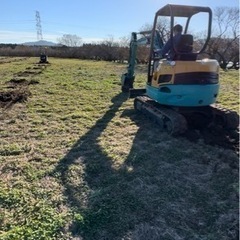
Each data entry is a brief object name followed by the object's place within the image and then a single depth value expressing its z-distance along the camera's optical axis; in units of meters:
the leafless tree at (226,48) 17.80
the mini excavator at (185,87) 3.87
